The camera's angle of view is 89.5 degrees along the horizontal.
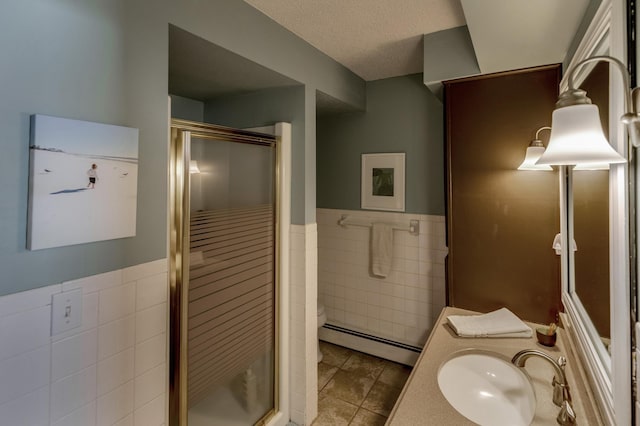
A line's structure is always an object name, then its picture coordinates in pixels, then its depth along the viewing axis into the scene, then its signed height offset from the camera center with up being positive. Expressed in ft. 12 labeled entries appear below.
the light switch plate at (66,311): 3.08 -0.93
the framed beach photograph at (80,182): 2.92 +0.34
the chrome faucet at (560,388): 2.98 -1.74
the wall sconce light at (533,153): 5.01 +1.03
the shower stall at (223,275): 4.57 -0.97
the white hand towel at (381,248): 8.89 -0.86
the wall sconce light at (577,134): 2.38 +0.66
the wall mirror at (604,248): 2.39 -0.27
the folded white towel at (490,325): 4.95 -1.71
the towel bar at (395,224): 8.63 -0.20
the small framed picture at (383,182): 8.82 +1.00
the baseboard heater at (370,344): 8.90 -3.71
